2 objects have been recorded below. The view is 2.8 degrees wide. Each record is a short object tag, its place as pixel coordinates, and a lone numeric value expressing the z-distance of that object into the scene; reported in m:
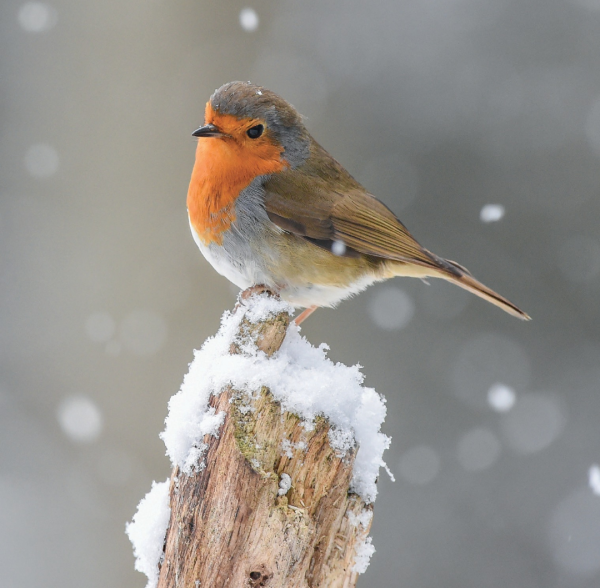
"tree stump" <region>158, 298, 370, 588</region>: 4.21
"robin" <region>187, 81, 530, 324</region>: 4.29
